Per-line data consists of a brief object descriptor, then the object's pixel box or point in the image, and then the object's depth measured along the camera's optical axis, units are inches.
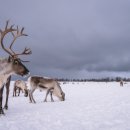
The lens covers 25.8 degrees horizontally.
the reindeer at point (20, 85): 746.2
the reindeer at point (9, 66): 339.9
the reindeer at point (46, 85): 546.0
